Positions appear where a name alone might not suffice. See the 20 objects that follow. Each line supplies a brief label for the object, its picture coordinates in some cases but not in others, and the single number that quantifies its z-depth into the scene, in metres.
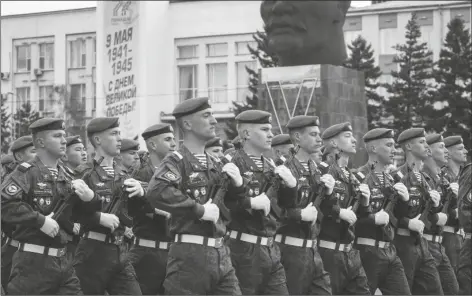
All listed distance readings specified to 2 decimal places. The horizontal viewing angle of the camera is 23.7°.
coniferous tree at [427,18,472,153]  36.78
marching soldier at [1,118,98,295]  9.00
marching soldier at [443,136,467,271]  13.72
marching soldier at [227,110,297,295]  9.74
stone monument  18.66
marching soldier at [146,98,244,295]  8.42
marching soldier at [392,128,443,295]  12.20
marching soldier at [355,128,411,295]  11.70
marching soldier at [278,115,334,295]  10.40
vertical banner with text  54.12
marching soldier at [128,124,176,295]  11.05
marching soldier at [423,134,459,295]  12.84
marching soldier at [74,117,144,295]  10.30
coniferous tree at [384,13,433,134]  38.47
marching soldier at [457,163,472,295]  8.90
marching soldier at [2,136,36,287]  11.02
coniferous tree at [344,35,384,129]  39.16
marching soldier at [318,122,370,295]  11.04
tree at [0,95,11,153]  44.31
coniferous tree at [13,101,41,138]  48.66
